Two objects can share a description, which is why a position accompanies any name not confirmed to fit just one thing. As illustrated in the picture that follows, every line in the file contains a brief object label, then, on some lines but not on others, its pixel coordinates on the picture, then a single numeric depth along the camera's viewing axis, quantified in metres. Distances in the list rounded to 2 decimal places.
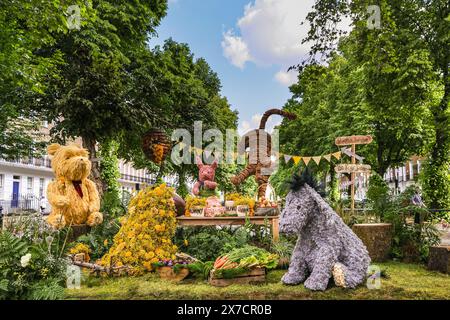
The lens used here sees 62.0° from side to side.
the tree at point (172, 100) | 13.58
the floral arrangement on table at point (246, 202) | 6.78
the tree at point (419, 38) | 8.27
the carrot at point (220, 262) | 4.89
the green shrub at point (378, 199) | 6.96
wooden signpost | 7.46
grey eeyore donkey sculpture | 4.32
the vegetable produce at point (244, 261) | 4.81
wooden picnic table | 6.33
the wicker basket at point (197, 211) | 6.72
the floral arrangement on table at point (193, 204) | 6.78
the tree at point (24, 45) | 8.91
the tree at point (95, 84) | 10.80
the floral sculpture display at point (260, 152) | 9.20
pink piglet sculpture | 8.38
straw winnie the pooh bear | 6.66
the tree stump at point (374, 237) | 6.10
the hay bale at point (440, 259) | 5.44
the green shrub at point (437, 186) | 12.32
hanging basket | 7.02
